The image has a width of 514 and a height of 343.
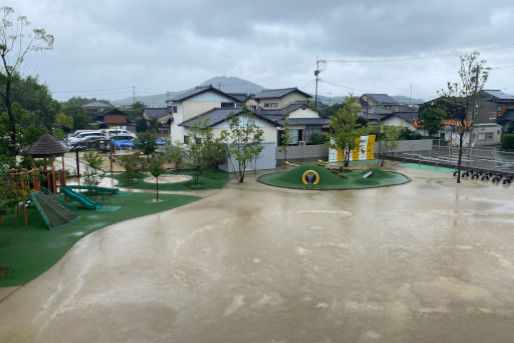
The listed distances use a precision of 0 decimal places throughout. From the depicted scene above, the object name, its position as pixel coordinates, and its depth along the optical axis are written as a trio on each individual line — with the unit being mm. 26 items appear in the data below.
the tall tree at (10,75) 15273
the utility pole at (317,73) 55875
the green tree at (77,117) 47281
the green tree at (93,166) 17312
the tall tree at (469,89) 21000
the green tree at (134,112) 57612
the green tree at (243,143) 21572
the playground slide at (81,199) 15375
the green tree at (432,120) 40625
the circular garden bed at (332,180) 20531
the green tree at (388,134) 28938
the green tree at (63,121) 39688
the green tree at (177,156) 21717
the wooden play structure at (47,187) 12812
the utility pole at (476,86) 21127
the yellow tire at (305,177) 20817
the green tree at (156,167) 17311
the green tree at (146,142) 25781
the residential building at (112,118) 53812
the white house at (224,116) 27680
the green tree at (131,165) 20777
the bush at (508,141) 37169
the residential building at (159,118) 45891
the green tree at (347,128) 26469
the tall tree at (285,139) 27188
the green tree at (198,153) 20562
